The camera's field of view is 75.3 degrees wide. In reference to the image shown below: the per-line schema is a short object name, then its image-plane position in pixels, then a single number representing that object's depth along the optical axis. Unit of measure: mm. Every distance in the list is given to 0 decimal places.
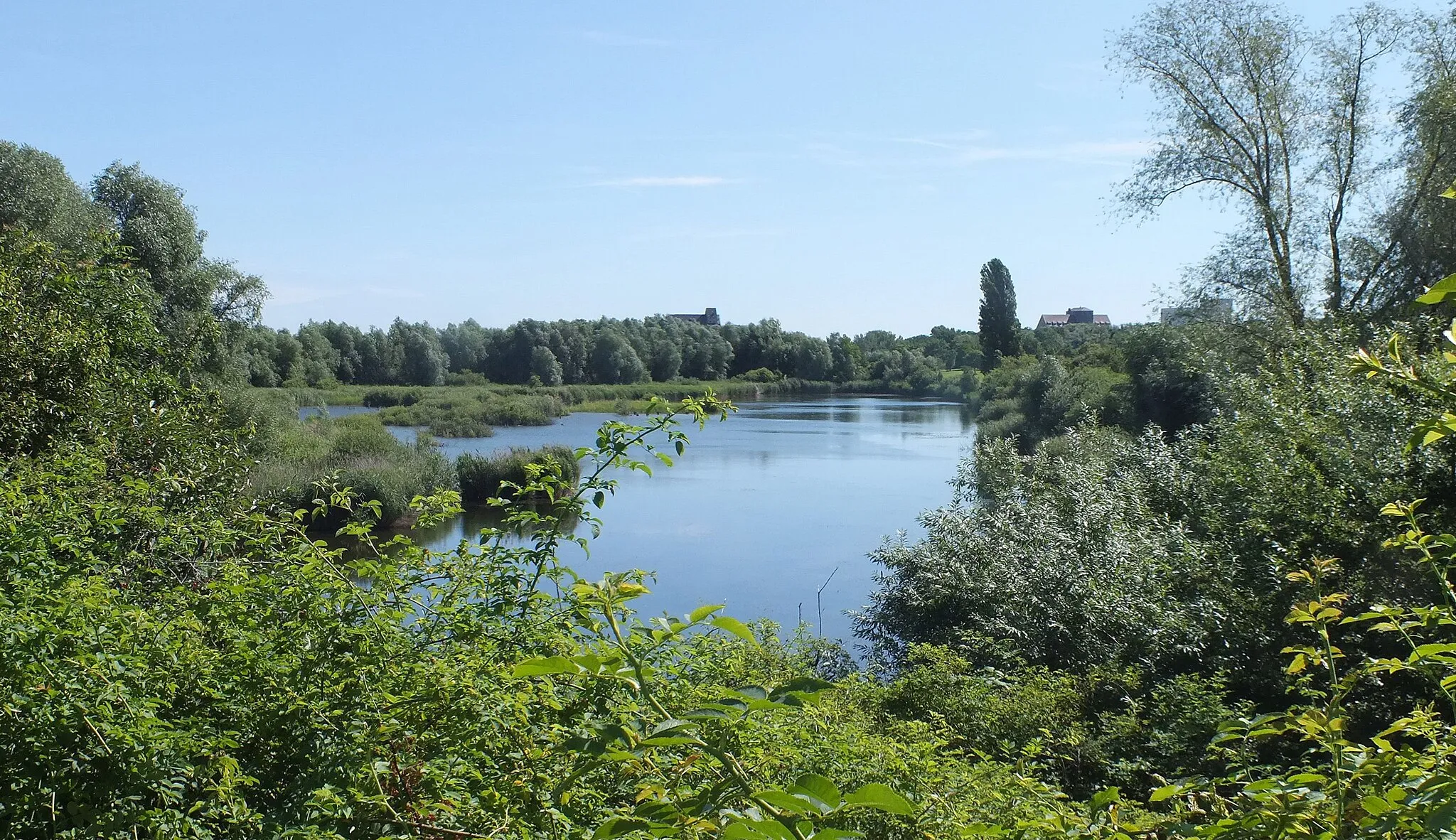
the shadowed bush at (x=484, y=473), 19188
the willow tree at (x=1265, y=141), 14047
